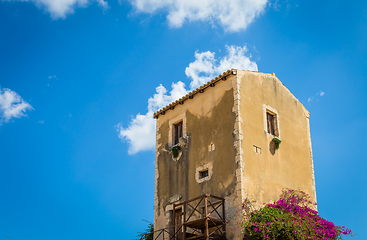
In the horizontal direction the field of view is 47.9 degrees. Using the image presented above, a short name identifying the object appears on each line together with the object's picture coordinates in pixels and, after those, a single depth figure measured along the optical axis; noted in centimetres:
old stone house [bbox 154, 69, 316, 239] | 1684
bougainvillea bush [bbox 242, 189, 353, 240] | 1527
